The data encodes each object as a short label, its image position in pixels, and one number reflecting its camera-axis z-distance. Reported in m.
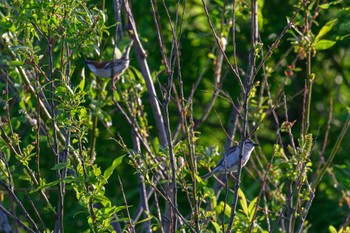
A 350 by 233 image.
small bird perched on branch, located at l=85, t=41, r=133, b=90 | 10.66
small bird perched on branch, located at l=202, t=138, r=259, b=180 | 10.65
